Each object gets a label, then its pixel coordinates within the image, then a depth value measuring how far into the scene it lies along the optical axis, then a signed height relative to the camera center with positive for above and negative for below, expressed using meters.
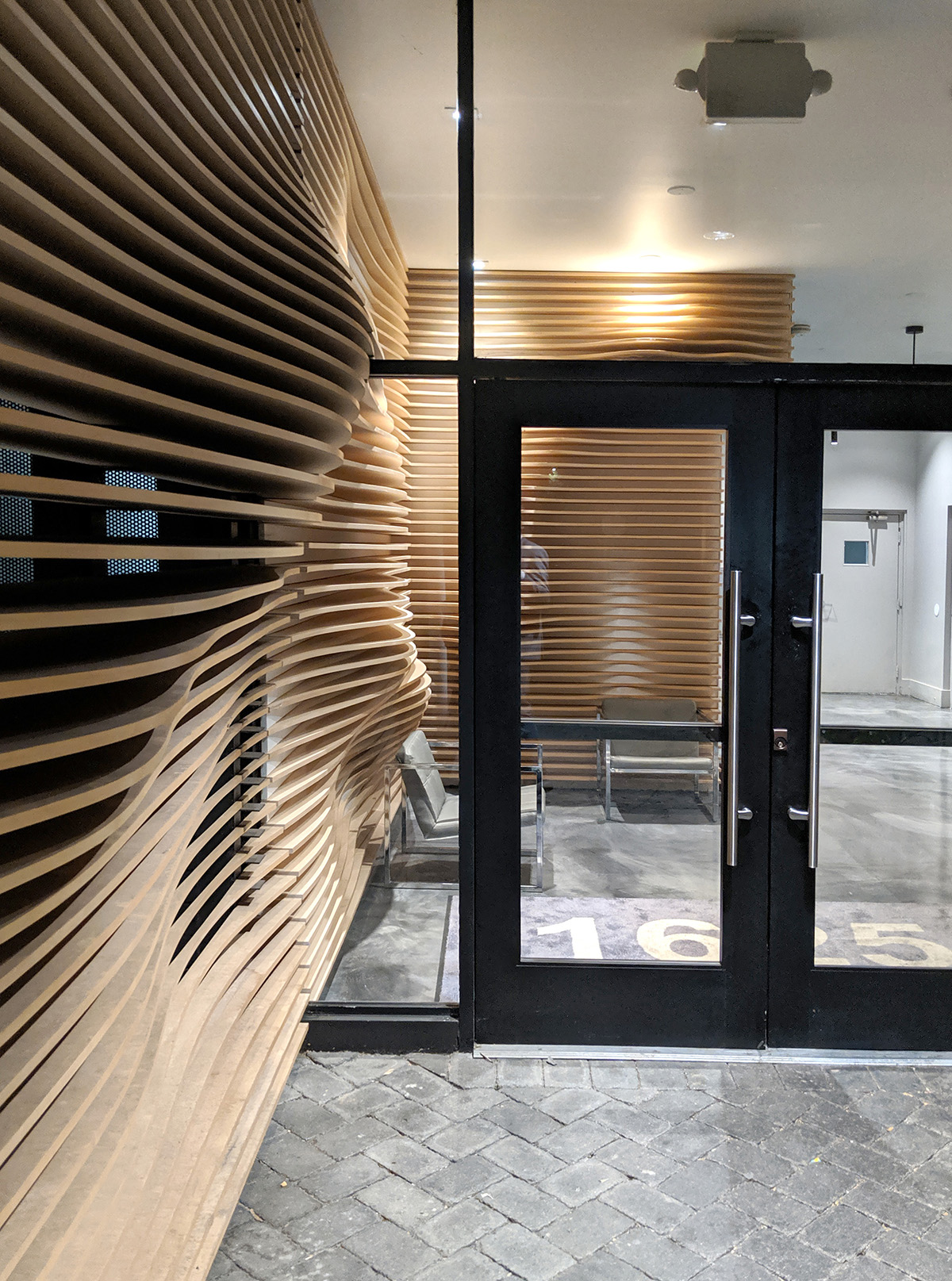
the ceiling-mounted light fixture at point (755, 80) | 3.44 +1.72
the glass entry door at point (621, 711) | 3.65 -0.52
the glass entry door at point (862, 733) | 3.62 -0.60
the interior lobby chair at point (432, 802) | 3.75 -0.86
